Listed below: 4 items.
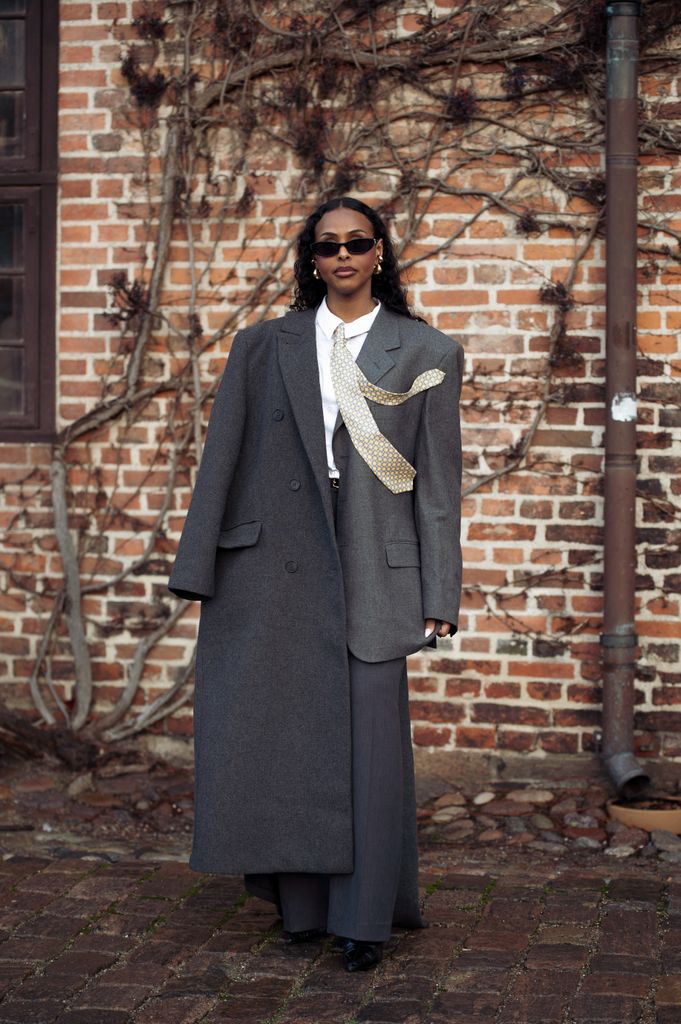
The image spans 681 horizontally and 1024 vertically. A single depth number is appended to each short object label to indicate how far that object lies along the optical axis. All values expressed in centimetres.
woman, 351
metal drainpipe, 476
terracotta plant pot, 464
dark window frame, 528
